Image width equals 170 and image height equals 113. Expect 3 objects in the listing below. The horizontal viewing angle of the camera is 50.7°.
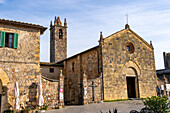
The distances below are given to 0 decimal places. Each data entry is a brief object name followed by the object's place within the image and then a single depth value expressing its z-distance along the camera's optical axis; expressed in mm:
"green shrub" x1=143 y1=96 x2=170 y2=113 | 8469
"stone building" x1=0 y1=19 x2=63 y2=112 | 13891
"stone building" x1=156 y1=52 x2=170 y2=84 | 29969
